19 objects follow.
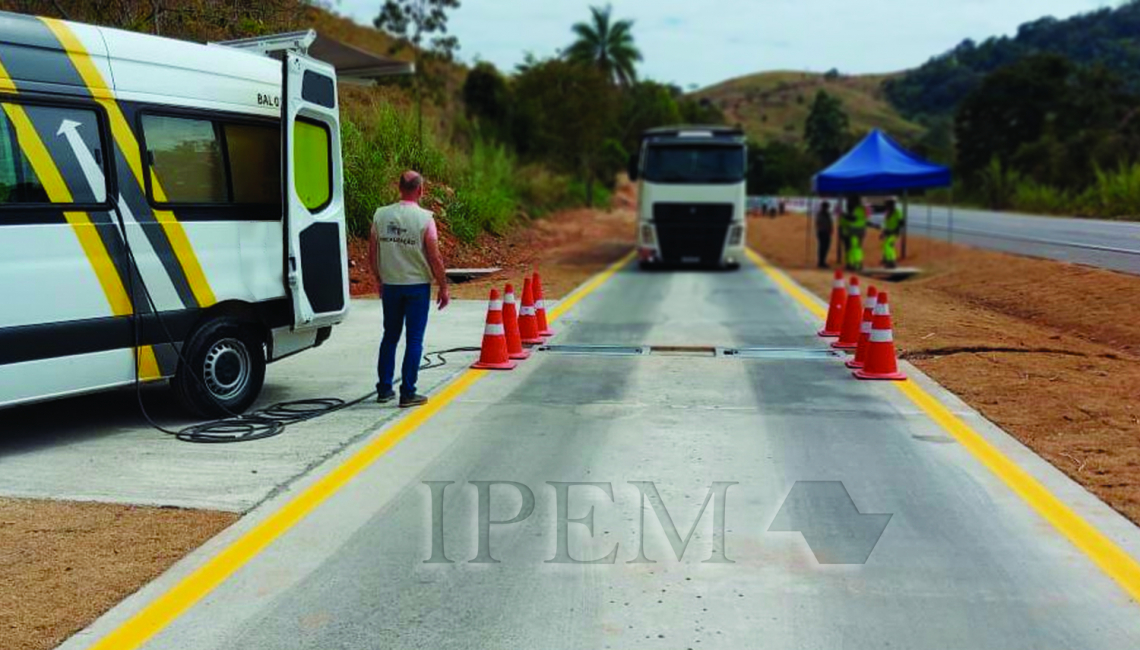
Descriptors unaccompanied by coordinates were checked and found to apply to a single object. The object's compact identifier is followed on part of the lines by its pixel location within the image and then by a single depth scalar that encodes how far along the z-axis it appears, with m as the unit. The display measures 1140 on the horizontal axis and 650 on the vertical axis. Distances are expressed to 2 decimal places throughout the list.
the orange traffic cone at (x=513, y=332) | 10.61
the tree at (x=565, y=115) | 37.93
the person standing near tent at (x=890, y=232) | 24.17
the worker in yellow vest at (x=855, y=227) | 23.77
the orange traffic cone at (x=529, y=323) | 11.48
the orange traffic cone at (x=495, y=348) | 10.05
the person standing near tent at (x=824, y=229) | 25.48
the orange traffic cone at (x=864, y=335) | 9.88
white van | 6.45
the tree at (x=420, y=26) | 33.88
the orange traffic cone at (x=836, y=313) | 12.59
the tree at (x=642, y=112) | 72.12
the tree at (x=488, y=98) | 45.44
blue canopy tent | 22.03
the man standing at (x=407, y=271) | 8.09
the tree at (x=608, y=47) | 71.62
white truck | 23.17
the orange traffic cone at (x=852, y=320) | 11.35
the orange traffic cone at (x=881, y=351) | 9.46
